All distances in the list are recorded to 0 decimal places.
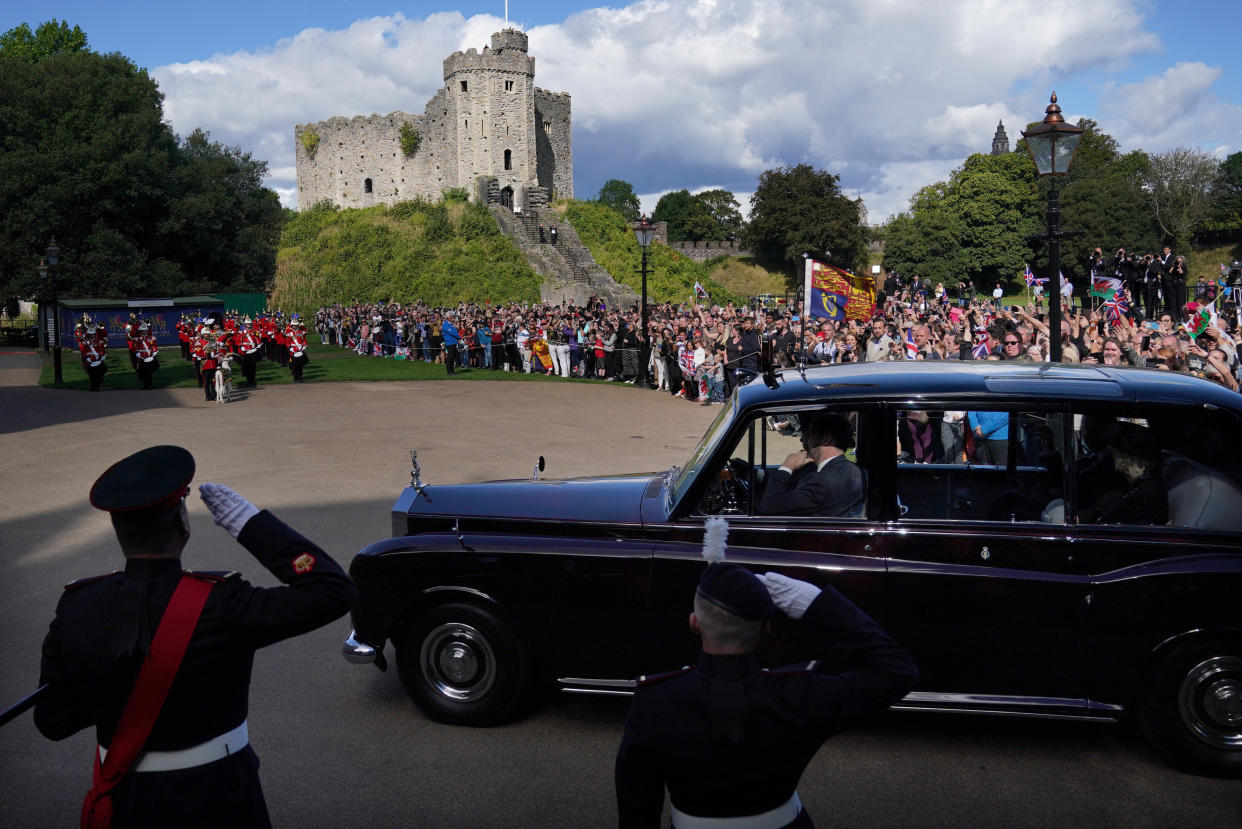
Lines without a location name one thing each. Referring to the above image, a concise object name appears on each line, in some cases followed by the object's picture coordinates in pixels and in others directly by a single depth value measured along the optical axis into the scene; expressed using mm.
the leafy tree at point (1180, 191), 73188
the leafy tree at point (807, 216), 79000
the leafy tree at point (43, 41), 62219
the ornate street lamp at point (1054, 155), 11797
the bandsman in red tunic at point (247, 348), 25953
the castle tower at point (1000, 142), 112188
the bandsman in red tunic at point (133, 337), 25297
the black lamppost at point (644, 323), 26344
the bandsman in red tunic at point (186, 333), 31088
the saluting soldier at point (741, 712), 2518
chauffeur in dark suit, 5359
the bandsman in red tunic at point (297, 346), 27922
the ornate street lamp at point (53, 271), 27156
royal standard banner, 22109
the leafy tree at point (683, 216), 116625
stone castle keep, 75312
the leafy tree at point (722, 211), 118500
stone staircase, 59750
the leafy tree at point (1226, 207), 77750
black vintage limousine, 5008
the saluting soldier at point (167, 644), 2760
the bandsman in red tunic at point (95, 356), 24953
